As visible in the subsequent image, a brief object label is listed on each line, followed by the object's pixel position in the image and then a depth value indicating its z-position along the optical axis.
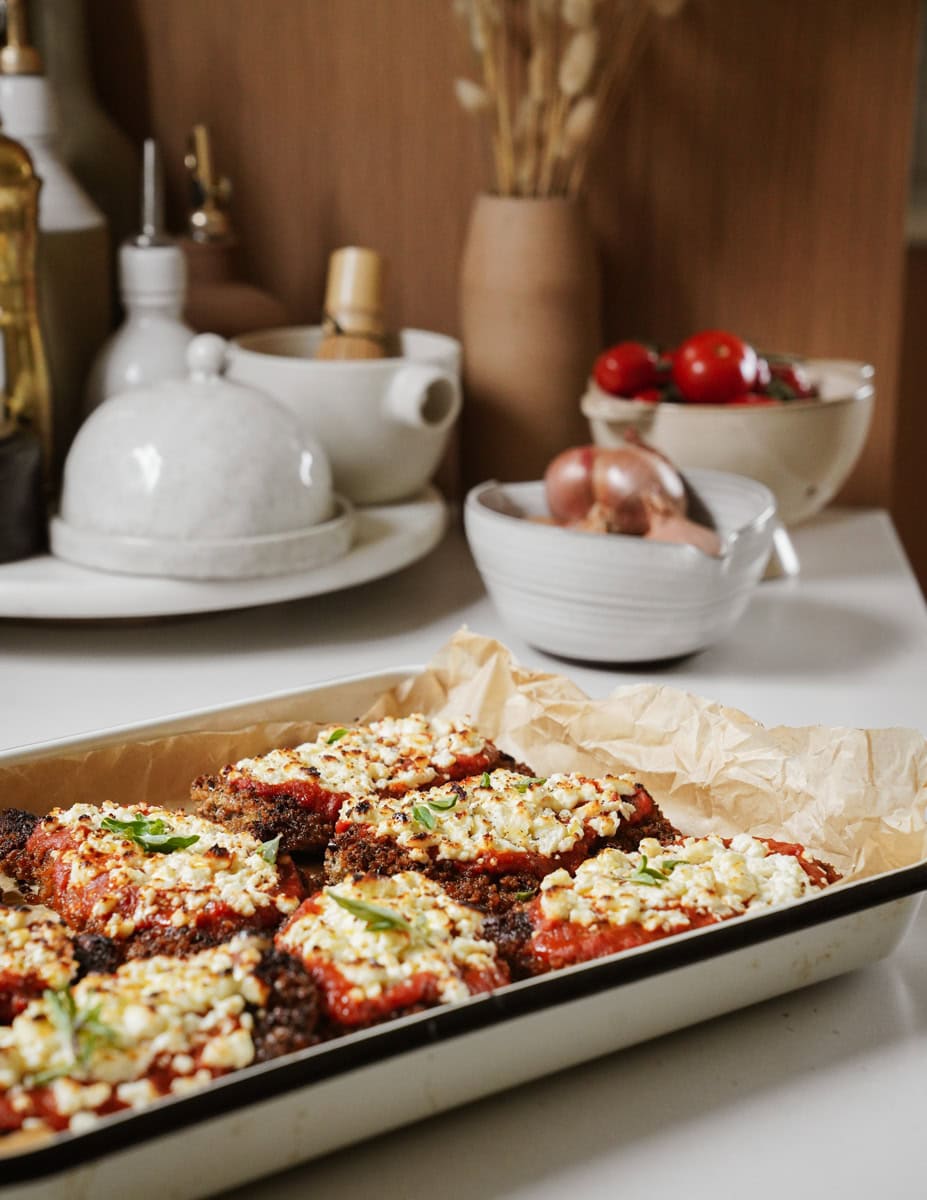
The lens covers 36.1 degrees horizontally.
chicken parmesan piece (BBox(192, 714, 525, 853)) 0.85
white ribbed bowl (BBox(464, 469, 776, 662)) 1.14
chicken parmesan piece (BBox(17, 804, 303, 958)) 0.72
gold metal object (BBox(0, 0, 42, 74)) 1.46
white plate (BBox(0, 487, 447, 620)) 1.19
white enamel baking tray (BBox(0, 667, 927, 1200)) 0.50
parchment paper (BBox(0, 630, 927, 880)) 0.80
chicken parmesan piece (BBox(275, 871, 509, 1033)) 0.62
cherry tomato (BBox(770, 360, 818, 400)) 1.50
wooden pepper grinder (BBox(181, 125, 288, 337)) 1.63
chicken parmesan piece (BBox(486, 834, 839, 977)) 0.69
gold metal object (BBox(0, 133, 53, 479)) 1.33
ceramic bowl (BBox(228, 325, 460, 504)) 1.42
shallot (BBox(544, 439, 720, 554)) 1.25
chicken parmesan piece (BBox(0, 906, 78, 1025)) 0.64
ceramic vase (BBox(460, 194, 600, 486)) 1.57
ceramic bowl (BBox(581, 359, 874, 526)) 1.42
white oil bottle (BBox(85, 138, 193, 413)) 1.50
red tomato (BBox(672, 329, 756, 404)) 1.44
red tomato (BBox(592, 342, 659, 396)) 1.48
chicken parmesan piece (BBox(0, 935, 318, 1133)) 0.56
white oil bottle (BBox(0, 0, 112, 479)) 1.46
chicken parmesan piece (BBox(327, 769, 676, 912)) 0.80
